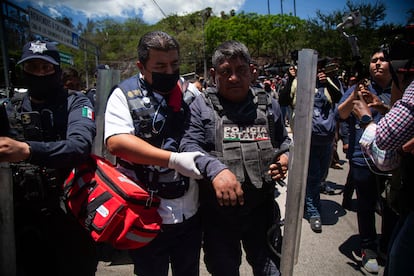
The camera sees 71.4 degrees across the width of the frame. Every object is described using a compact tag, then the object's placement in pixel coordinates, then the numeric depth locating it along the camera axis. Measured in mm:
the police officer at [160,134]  1545
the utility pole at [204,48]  41641
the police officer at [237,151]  1563
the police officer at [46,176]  1639
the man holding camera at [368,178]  2676
